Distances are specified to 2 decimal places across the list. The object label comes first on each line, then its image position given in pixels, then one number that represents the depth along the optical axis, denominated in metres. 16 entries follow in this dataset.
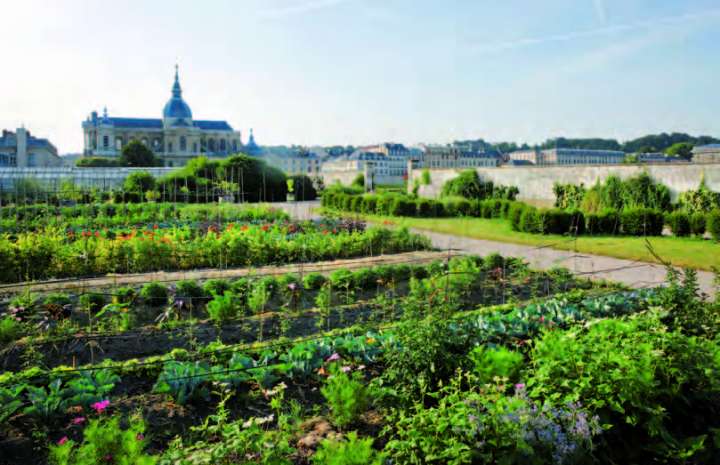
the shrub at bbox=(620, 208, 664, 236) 13.52
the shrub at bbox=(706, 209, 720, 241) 12.18
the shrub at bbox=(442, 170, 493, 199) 23.44
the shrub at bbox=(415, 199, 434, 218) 19.52
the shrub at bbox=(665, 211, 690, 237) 13.29
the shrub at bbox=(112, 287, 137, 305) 6.09
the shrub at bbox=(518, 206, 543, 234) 14.20
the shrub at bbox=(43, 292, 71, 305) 5.68
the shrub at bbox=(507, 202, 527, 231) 14.90
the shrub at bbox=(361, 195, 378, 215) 20.75
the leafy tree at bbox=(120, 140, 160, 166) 52.31
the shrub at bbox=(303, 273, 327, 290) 6.97
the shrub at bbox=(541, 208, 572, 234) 14.09
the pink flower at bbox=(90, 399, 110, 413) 3.19
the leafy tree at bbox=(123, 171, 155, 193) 23.20
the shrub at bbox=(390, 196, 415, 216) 19.53
